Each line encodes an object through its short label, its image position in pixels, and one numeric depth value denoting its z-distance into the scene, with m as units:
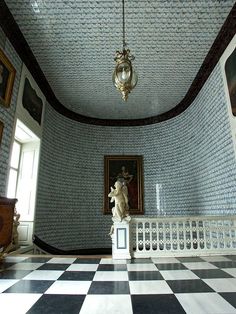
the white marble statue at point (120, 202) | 4.35
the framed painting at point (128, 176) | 8.22
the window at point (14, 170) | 5.75
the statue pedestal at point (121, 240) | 4.17
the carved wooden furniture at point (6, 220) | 3.51
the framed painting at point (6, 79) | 4.31
